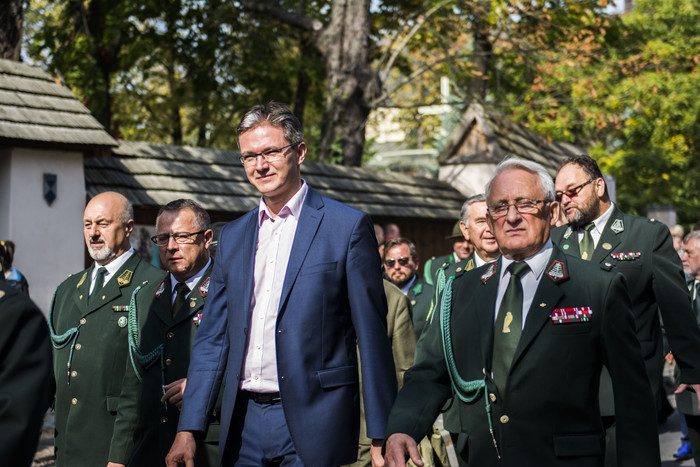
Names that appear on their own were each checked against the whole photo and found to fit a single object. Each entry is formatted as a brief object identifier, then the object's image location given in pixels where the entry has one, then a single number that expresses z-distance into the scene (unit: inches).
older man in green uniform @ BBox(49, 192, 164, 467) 212.4
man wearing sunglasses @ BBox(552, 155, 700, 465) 231.3
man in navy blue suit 164.4
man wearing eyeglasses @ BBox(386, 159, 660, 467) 141.4
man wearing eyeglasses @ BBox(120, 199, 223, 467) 204.8
